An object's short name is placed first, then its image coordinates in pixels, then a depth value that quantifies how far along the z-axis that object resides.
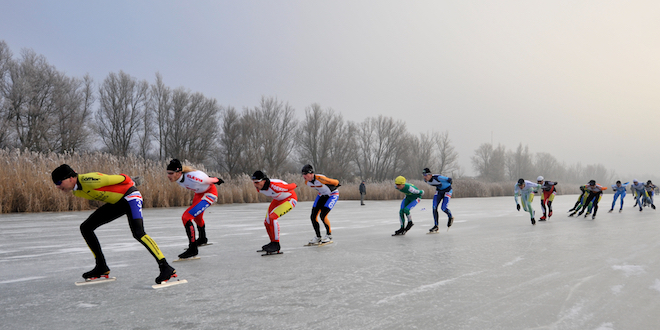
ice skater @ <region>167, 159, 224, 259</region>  5.92
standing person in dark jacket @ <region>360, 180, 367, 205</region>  22.29
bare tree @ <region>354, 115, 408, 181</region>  56.59
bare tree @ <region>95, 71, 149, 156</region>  45.06
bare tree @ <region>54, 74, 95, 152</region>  35.47
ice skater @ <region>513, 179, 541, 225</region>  12.34
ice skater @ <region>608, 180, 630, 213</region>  17.59
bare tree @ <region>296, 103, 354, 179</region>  51.12
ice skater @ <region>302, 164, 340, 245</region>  7.56
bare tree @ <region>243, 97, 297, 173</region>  45.59
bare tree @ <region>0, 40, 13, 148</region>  30.01
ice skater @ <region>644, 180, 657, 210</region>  18.82
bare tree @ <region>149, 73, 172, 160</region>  46.94
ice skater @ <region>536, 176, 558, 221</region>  13.49
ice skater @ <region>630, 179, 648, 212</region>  18.38
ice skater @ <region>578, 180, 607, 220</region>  14.32
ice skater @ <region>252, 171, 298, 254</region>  6.45
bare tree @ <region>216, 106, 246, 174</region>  46.94
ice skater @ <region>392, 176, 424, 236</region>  9.16
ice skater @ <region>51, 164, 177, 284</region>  4.34
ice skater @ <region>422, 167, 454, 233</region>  10.40
